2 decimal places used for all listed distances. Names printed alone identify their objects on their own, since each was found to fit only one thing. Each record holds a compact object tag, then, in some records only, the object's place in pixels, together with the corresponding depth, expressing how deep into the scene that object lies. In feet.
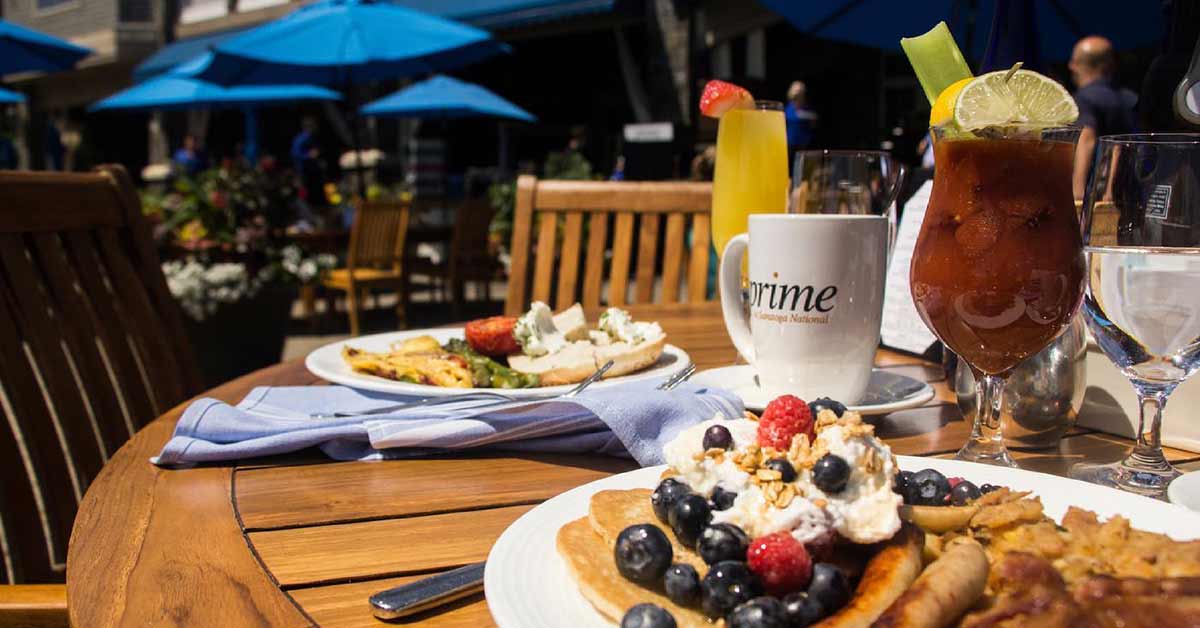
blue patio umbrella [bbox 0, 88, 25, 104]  30.44
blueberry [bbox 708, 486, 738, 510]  2.10
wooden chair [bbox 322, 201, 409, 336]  20.90
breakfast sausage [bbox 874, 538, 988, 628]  1.58
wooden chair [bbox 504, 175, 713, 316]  8.20
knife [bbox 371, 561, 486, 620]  1.99
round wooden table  2.06
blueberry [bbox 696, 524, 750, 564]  1.90
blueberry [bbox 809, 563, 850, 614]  1.77
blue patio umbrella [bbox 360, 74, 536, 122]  30.22
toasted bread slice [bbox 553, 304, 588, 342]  4.82
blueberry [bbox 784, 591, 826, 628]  1.72
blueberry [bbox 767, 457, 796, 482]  2.10
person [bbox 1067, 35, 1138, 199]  14.34
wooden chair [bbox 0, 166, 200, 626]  4.37
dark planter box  14.10
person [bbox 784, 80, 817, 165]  23.35
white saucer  3.47
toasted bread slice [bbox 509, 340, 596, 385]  4.23
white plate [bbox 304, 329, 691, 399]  3.86
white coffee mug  3.48
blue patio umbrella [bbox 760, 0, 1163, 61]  12.05
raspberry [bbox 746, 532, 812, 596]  1.82
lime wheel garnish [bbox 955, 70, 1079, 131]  2.79
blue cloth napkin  3.13
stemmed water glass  2.70
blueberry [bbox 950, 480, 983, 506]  2.26
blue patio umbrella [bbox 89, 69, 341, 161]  29.76
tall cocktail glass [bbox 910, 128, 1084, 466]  2.96
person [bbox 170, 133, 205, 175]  39.55
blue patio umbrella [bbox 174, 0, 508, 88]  20.62
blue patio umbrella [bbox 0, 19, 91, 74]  24.84
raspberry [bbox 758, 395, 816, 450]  2.26
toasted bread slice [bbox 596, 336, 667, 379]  4.24
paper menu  4.96
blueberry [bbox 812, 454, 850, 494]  2.04
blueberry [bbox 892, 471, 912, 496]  2.20
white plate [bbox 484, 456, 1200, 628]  1.79
